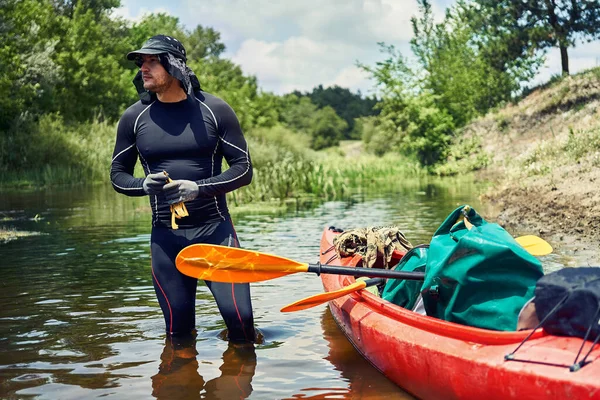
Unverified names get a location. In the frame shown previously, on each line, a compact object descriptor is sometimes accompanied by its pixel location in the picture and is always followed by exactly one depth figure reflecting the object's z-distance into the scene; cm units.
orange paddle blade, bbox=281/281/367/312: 518
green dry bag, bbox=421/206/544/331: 415
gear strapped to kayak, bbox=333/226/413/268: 648
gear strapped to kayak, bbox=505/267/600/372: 342
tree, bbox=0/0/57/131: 2511
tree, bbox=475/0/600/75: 3412
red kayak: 340
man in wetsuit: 488
